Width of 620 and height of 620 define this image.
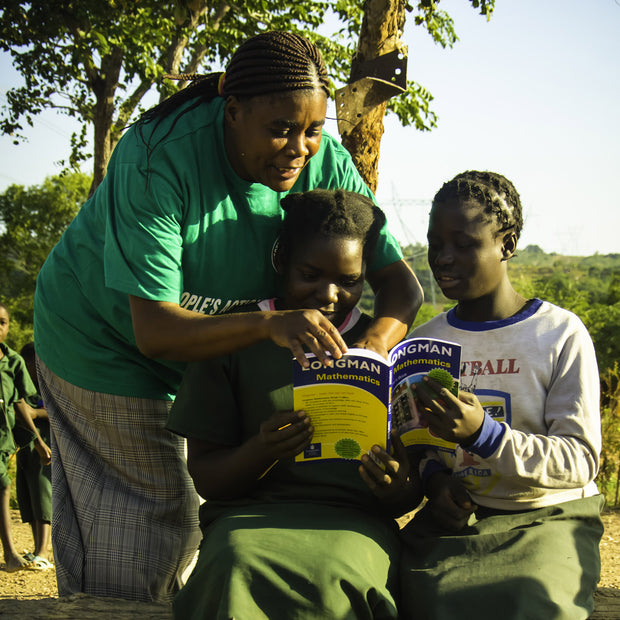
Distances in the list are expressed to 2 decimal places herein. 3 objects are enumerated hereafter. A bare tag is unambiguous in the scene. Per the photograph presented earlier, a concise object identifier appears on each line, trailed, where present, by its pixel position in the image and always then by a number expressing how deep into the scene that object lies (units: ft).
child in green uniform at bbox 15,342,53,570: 20.03
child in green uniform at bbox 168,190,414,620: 6.03
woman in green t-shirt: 7.32
